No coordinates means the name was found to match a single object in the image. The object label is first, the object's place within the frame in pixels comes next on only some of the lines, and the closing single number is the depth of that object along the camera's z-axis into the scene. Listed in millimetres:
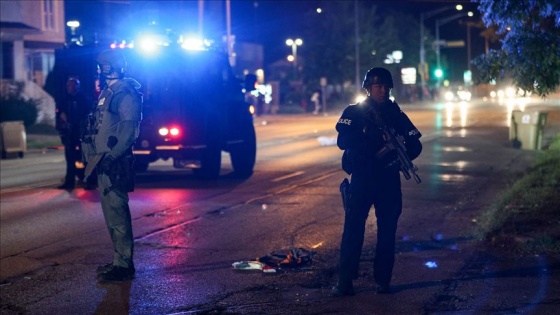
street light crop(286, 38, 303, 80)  67731
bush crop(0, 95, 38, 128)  32250
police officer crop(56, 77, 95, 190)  14656
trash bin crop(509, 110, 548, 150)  22781
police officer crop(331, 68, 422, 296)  6738
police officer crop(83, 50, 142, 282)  7762
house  35344
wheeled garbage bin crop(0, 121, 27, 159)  24562
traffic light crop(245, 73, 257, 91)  17516
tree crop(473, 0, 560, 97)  10094
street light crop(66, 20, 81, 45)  17183
